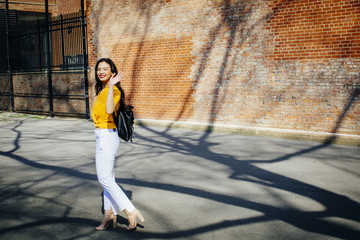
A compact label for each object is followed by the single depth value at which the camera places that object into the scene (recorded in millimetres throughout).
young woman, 3047
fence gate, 13086
